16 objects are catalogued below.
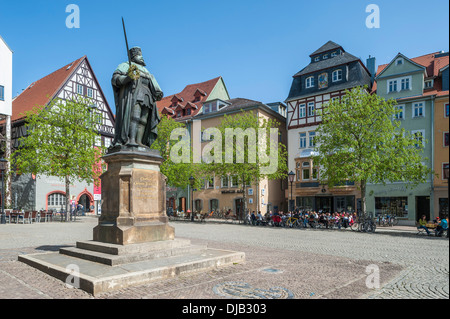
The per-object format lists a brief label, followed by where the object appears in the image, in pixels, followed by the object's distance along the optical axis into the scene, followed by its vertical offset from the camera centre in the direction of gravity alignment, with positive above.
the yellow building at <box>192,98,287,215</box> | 38.28 -0.95
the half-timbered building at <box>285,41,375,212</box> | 33.81 +6.86
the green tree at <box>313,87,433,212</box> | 22.70 +2.06
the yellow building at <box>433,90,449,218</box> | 28.12 +1.12
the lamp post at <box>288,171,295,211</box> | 25.60 +0.12
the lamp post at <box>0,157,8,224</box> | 23.76 +0.77
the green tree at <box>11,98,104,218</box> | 26.75 +2.63
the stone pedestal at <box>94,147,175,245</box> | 8.34 -0.52
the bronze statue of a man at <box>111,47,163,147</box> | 9.22 +1.96
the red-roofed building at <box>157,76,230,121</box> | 45.75 +10.50
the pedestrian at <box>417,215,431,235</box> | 19.87 -2.69
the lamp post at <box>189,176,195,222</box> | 29.61 -0.24
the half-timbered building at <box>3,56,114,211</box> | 36.38 +5.98
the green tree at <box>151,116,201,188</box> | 32.94 +1.24
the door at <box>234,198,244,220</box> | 39.11 -2.90
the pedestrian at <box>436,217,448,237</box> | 18.95 -2.64
